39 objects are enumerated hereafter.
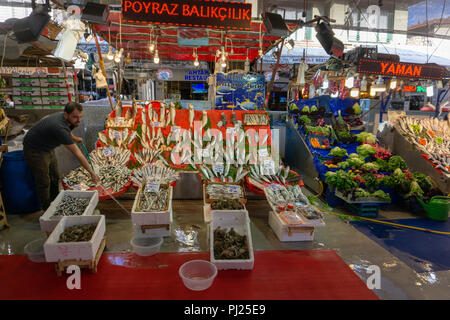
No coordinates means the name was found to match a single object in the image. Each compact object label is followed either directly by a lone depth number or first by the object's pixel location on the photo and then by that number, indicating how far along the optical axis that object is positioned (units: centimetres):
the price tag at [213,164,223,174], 482
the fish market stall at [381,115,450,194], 534
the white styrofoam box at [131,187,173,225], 335
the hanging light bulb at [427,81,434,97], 976
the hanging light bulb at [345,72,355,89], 776
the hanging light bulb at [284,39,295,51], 703
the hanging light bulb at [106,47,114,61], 607
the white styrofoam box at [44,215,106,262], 255
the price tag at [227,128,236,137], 545
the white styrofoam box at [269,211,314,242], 361
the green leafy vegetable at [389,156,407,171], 526
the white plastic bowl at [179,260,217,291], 243
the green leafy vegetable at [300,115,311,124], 683
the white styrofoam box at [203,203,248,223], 331
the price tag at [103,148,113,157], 490
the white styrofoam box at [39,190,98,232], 304
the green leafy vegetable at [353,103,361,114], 705
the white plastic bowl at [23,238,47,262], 287
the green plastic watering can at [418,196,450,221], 451
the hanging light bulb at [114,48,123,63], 573
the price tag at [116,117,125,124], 536
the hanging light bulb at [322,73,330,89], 895
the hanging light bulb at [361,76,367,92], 854
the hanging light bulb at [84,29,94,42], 552
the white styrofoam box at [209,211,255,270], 316
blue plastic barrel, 399
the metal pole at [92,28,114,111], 574
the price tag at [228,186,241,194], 411
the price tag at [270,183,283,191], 440
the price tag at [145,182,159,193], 378
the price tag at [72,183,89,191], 397
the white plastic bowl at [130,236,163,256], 310
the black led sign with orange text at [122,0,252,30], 388
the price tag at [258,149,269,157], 541
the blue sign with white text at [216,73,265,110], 630
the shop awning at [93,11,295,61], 621
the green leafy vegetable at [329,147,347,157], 575
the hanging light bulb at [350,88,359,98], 819
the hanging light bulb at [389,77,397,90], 832
